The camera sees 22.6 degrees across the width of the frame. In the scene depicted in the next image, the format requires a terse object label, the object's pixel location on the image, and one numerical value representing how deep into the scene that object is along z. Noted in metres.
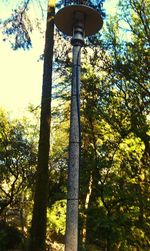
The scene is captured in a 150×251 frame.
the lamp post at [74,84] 2.87
